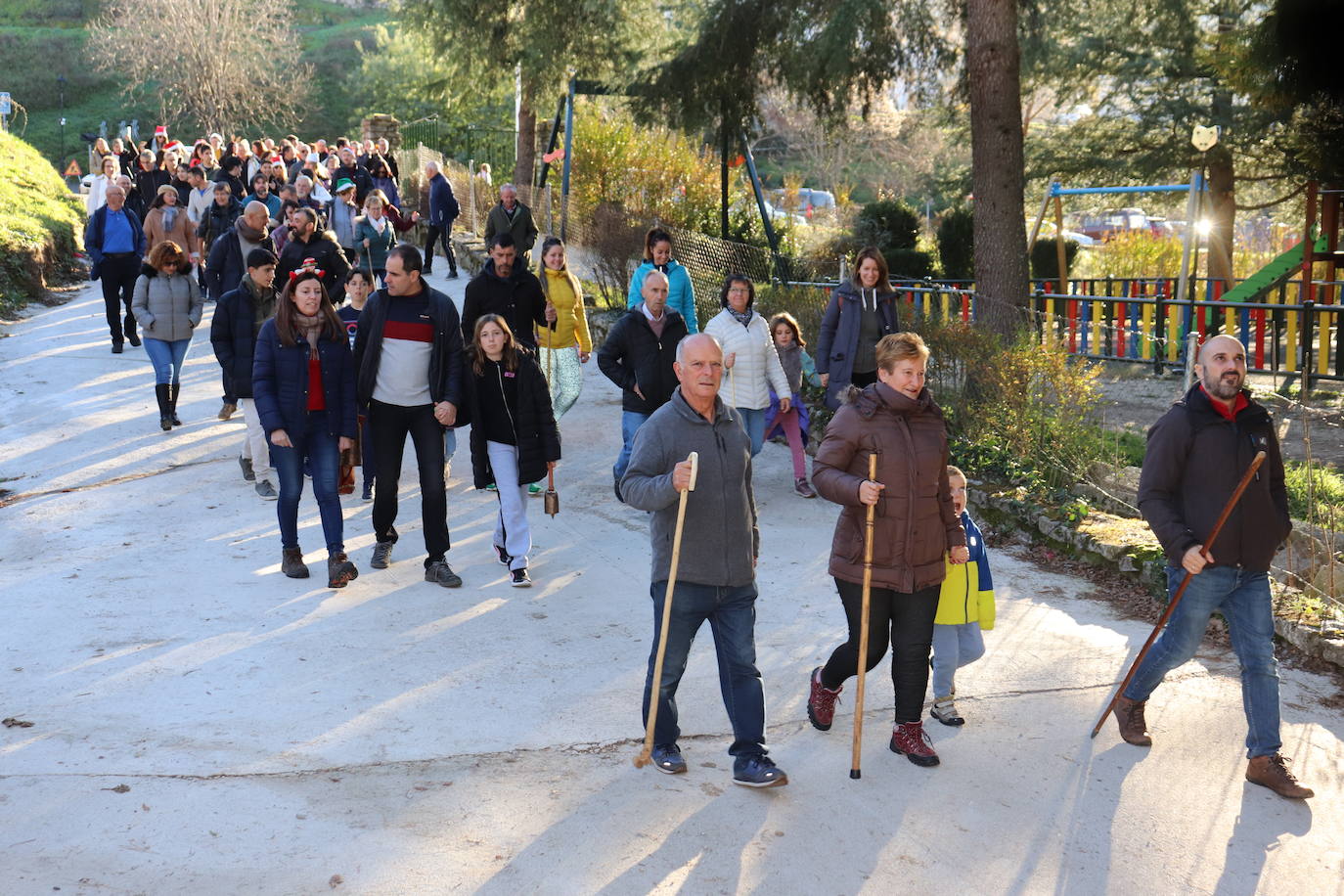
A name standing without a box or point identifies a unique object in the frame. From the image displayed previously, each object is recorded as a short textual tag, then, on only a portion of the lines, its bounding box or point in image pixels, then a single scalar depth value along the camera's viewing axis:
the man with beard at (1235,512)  5.19
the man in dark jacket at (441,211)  19.30
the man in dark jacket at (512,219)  16.84
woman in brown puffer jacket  5.22
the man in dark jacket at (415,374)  7.70
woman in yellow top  10.08
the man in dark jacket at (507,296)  9.17
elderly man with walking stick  5.10
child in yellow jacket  5.62
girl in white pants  7.73
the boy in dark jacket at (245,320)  9.08
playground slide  19.38
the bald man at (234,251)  11.84
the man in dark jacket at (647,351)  8.81
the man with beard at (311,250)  10.66
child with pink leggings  9.91
